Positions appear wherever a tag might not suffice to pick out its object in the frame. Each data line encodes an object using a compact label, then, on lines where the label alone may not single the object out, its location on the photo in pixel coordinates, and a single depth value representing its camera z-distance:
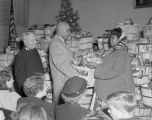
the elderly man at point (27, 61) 4.04
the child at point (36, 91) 2.68
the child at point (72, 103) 2.49
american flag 9.23
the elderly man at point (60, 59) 4.04
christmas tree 8.49
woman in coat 3.50
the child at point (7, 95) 3.14
